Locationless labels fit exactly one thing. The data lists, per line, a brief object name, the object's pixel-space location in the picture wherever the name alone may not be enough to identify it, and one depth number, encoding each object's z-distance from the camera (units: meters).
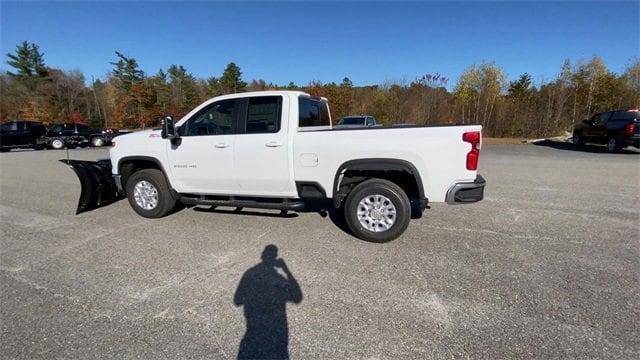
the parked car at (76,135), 21.88
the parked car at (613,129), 13.67
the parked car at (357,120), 18.75
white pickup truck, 4.12
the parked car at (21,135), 20.47
